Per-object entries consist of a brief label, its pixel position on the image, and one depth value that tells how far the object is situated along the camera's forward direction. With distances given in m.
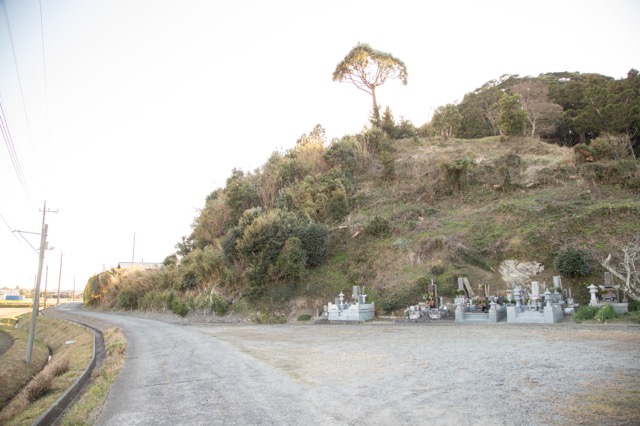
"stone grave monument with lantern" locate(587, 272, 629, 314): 14.88
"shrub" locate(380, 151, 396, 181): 31.48
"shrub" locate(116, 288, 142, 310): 38.19
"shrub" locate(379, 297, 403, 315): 19.39
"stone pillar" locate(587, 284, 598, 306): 15.00
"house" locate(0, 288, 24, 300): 91.80
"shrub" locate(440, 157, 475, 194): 27.53
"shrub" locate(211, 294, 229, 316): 24.58
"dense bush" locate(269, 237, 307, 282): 22.75
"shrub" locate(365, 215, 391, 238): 24.97
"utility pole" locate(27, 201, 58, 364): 18.23
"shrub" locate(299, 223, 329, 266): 23.92
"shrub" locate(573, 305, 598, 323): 14.10
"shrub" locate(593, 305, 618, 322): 13.42
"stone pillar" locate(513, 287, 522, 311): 16.17
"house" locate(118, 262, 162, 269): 60.25
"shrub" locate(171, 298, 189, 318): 26.92
